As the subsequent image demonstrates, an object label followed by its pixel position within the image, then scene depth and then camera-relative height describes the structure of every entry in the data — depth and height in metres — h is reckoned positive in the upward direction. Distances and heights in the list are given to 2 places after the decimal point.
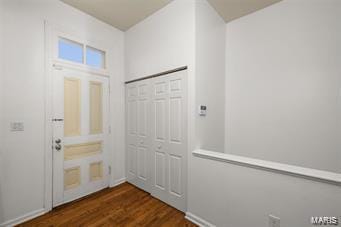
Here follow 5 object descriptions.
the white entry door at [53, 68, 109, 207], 2.25 -0.36
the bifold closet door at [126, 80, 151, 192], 2.68 -0.42
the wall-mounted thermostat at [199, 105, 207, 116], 2.10 +0.03
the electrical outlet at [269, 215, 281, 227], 1.36 -0.99
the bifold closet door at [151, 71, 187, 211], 2.17 -0.41
